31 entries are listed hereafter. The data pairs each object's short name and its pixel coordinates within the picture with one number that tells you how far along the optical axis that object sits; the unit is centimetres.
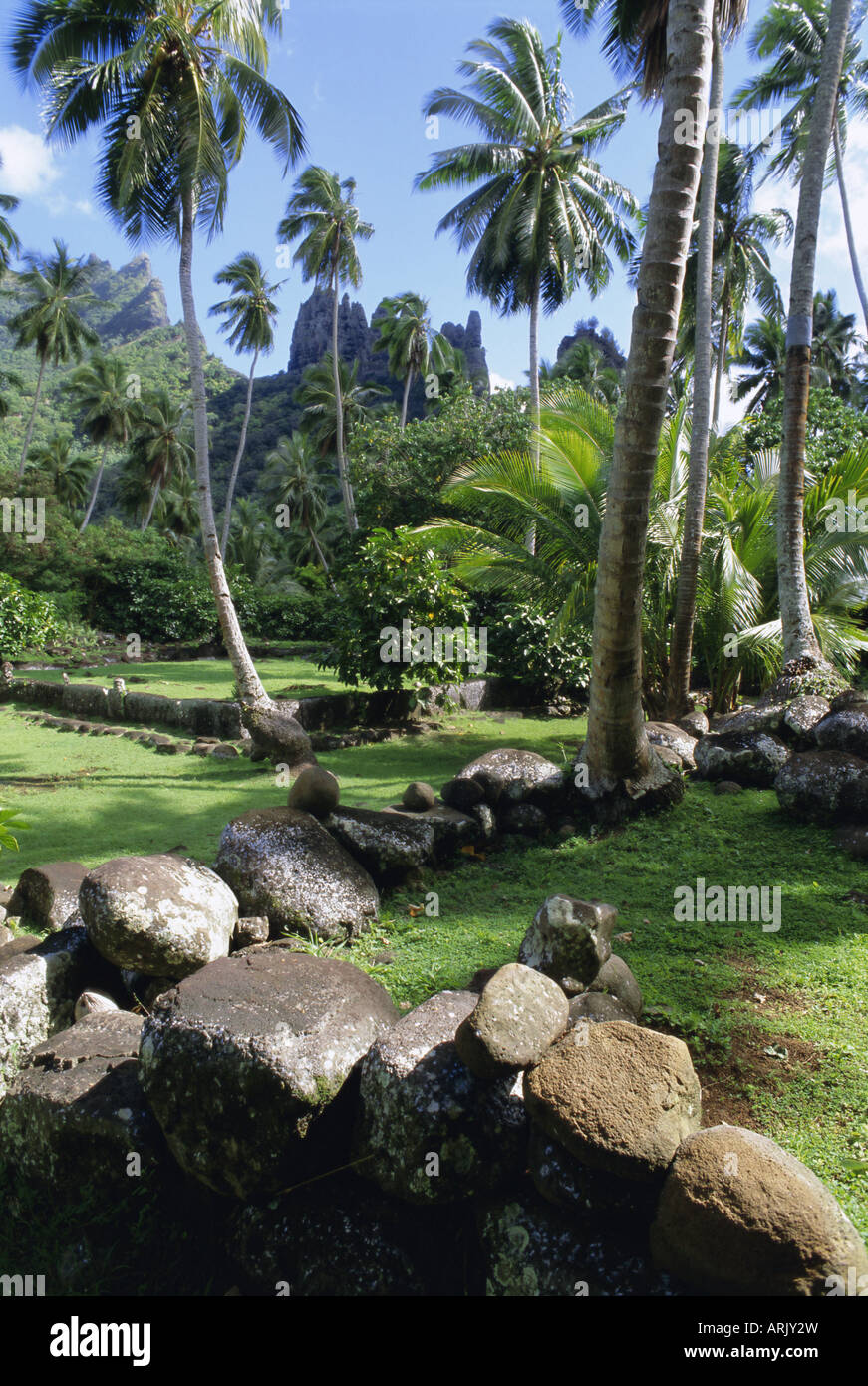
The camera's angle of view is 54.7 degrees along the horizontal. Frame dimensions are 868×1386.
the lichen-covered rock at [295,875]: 494
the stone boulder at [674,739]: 834
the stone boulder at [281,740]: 996
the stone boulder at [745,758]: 766
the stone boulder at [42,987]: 424
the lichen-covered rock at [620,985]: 389
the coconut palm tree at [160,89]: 1178
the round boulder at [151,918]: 412
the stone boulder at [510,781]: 687
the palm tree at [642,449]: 592
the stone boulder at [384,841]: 569
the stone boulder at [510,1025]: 303
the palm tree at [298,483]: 4650
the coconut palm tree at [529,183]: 1889
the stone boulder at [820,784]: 645
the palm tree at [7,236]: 2848
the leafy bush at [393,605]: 1145
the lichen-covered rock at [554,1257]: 265
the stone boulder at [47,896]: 525
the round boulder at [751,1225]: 228
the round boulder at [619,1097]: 264
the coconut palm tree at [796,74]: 1518
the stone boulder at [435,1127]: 304
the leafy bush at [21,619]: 1562
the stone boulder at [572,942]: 385
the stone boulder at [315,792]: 562
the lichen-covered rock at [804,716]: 778
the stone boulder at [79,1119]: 352
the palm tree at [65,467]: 4281
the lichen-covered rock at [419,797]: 641
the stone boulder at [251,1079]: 315
